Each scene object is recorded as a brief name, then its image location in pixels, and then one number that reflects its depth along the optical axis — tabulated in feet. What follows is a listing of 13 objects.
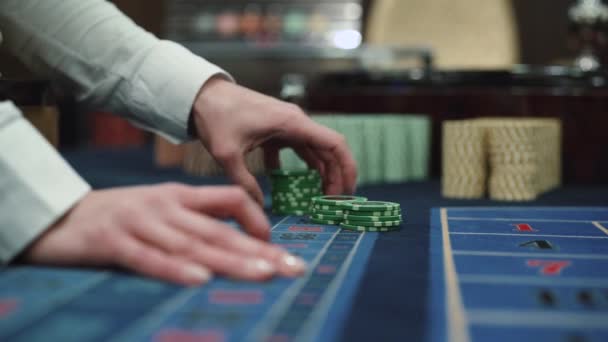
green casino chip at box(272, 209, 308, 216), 3.60
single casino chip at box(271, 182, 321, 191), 3.61
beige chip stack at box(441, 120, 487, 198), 4.08
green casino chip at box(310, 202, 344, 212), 3.39
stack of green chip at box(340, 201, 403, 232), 3.34
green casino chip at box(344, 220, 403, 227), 3.34
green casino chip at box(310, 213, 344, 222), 3.40
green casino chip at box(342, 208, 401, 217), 3.35
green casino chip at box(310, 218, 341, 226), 3.41
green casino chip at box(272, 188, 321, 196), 3.61
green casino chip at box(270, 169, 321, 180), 3.63
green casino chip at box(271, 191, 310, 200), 3.60
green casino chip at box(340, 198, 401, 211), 3.34
